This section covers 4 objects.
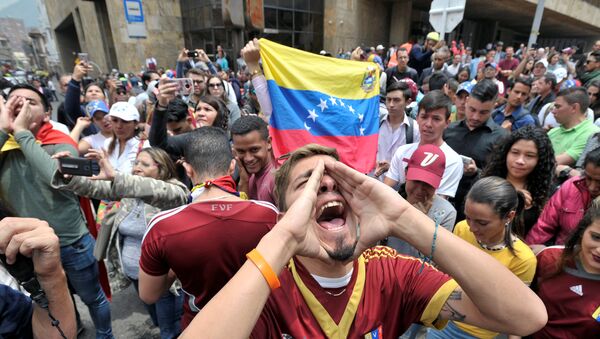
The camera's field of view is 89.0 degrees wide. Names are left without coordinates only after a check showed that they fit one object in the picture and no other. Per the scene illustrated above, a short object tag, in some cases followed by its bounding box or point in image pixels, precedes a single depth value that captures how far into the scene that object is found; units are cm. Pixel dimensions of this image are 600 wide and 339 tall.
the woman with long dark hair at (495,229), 196
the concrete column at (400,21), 1912
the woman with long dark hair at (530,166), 253
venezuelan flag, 346
